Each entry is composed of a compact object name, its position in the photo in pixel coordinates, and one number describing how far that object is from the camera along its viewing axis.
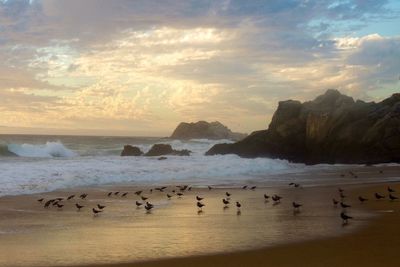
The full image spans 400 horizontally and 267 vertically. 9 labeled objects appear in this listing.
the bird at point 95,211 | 16.63
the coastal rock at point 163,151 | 55.79
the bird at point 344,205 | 17.27
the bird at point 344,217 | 14.44
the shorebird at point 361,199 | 19.47
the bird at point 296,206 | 17.42
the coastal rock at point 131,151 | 57.24
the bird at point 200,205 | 17.95
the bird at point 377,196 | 19.95
